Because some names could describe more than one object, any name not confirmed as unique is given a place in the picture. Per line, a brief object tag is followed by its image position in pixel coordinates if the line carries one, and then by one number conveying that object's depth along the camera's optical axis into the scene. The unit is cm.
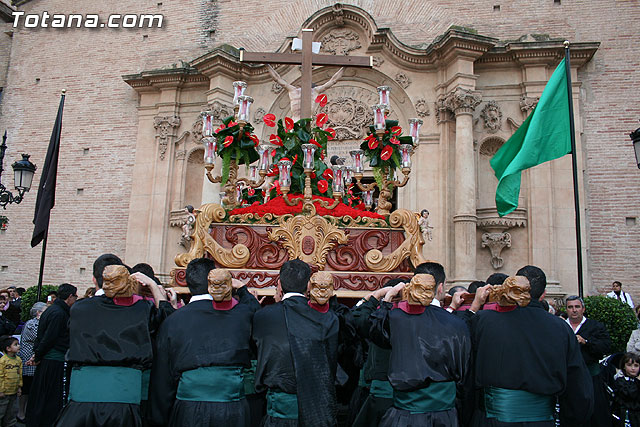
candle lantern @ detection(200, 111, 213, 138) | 734
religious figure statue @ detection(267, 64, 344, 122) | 873
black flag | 912
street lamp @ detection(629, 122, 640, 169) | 790
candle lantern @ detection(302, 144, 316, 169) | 637
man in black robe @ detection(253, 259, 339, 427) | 370
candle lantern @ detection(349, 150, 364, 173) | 747
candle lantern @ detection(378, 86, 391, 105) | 728
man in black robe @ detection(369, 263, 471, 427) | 355
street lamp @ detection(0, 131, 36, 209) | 1015
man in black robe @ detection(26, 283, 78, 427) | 591
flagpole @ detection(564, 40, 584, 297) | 766
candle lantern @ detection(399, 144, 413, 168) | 711
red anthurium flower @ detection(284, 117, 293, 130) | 749
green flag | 767
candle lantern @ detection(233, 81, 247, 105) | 732
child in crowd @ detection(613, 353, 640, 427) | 551
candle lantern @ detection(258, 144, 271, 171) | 691
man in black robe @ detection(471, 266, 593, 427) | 365
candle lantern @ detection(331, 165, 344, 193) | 680
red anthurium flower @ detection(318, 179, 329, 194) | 706
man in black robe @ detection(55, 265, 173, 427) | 367
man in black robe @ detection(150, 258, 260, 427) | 371
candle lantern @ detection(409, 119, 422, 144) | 728
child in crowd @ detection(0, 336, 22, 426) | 622
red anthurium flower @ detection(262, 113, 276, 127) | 802
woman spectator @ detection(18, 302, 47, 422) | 720
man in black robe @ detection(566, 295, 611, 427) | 546
